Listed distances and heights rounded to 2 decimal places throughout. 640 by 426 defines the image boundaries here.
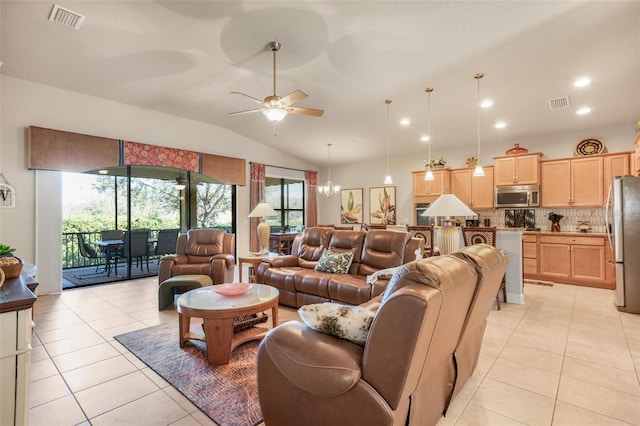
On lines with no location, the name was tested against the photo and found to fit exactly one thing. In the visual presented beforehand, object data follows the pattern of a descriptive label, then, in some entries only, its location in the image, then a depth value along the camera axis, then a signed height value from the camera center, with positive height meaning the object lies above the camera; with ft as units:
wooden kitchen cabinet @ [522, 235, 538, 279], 17.88 -2.55
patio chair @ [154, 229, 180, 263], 19.81 -1.74
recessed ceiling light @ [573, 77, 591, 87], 13.21 +5.85
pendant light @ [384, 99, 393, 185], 16.62 +6.25
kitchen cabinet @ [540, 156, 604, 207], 16.58 +1.76
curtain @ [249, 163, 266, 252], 23.98 +1.82
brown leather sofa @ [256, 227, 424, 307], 11.07 -2.33
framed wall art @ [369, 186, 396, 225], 25.80 +0.79
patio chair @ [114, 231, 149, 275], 18.56 -1.90
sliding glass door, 17.34 -0.13
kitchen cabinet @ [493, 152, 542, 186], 18.12 +2.72
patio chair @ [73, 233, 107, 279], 17.75 -2.01
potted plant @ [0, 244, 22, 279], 5.71 -0.96
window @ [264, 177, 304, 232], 27.25 +1.28
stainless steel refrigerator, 12.32 -1.24
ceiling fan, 10.71 +4.09
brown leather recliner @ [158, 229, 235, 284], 13.78 -2.00
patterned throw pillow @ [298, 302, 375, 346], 4.75 -1.73
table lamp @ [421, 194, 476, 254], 10.45 +0.02
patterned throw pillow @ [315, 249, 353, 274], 12.60 -2.05
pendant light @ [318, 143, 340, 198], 24.75 +2.12
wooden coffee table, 8.05 -2.66
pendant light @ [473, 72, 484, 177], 13.46 +6.17
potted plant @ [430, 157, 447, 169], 21.72 +3.71
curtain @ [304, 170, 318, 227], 29.37 +1.65
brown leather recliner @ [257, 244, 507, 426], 3.99 -2.17
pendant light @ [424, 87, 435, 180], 15.22 +5.71
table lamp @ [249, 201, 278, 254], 15.90 -0.68
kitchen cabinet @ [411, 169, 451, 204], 21.58 +2.08
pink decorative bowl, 9.41 -2.38
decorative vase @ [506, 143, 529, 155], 18.85 +3.96
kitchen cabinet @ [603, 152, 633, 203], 15.76 +2.48
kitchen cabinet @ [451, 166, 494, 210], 20.14 +1.81
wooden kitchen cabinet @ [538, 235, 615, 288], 16.05 -2.62
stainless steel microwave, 18.28 +1.10
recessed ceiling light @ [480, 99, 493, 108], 15.61 +5.82
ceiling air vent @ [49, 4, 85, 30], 9.80 +6.72
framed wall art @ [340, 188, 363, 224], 28.17 +0.83
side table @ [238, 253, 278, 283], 14.39 -2.20
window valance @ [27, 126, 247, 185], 14.71 +3.54
